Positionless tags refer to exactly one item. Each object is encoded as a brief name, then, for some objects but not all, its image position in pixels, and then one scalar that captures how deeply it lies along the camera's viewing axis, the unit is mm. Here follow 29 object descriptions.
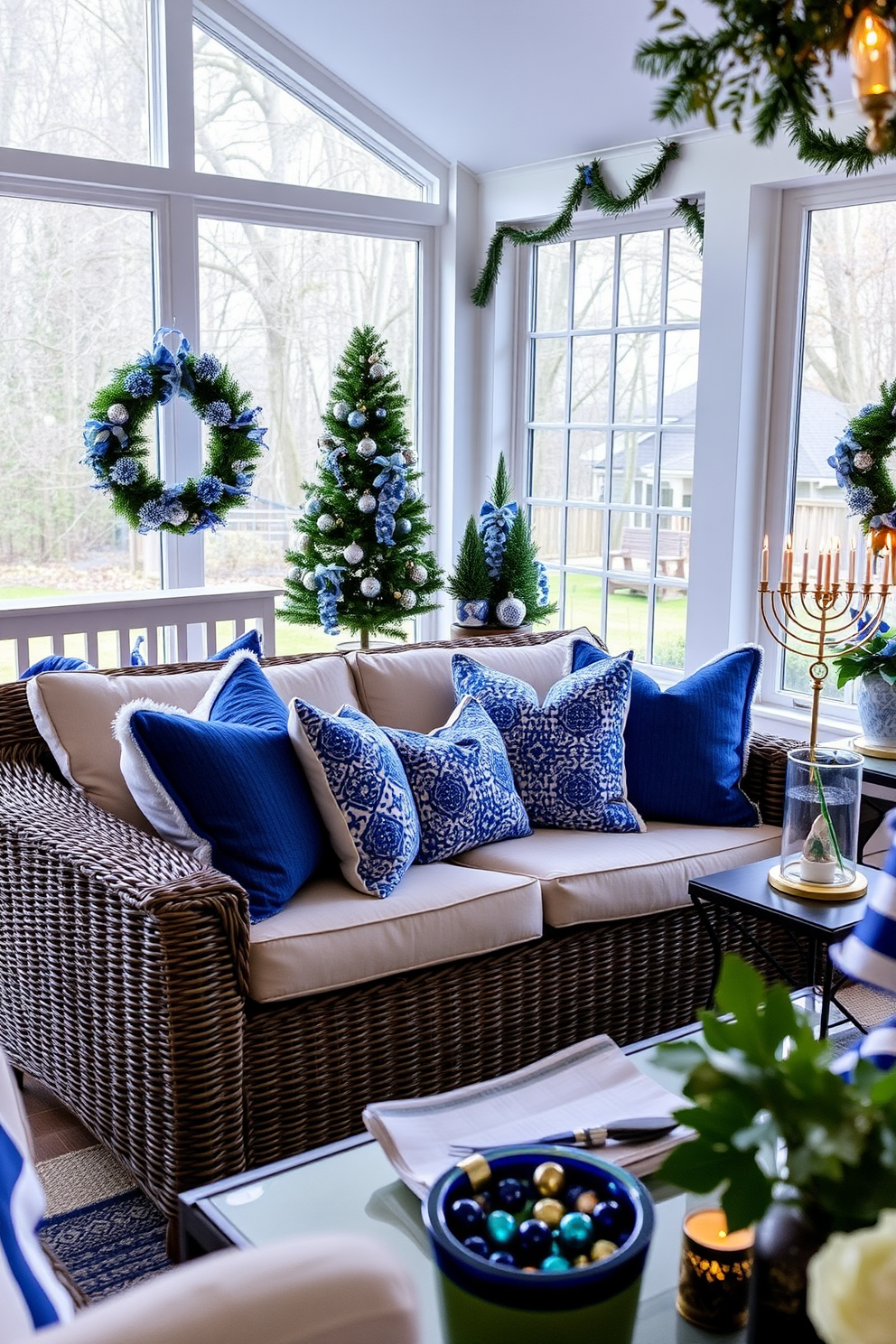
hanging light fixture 1180
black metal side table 2266
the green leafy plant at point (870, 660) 3170
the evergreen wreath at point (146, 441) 4137
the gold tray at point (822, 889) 2361
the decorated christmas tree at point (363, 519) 4309
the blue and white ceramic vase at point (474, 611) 4309
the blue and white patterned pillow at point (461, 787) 2648
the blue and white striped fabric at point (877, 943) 1329
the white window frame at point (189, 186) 4406
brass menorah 3049
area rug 2051
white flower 690
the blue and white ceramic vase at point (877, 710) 3229
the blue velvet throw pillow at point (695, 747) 2945
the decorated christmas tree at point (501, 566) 4309
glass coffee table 1477
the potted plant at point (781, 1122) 859
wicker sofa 2045
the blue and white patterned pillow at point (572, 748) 2881
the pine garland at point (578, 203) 4298
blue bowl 1118
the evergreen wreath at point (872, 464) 3730
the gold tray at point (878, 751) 3191
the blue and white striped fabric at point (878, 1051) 1108
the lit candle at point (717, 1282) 1386
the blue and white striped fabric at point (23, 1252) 906
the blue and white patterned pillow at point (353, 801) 2439
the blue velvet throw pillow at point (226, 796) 2283
